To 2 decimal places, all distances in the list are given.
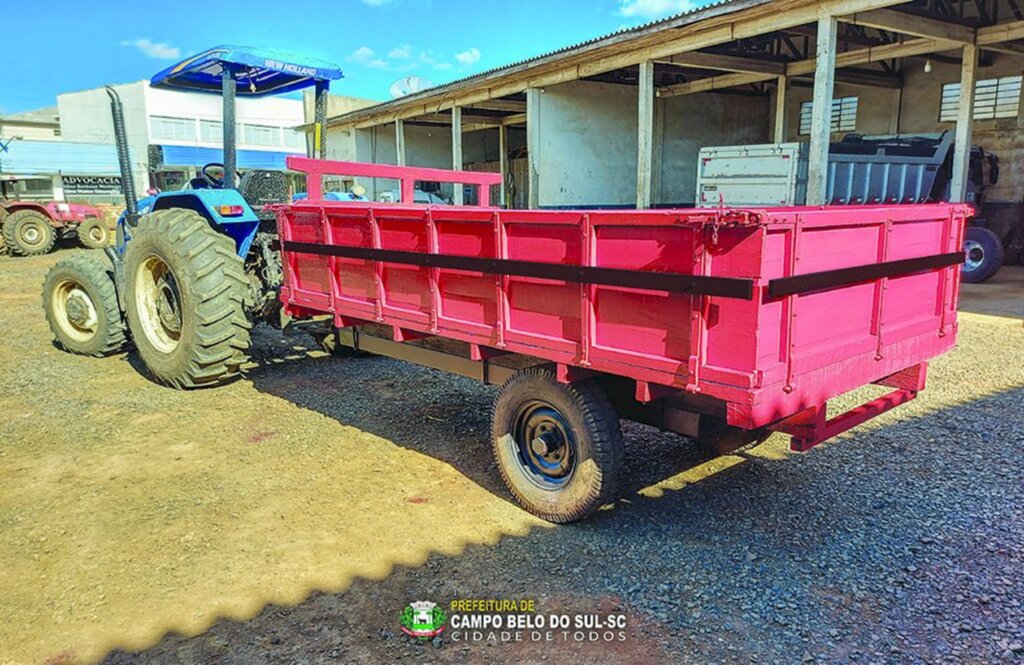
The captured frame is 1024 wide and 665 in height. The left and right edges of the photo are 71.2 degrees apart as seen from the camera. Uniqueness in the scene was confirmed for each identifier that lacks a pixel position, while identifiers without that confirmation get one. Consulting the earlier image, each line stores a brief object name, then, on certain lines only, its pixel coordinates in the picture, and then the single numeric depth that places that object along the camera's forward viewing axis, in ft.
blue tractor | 18.34
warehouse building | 38.29
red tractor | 62.54
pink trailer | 9.22
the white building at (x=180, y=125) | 131.95
